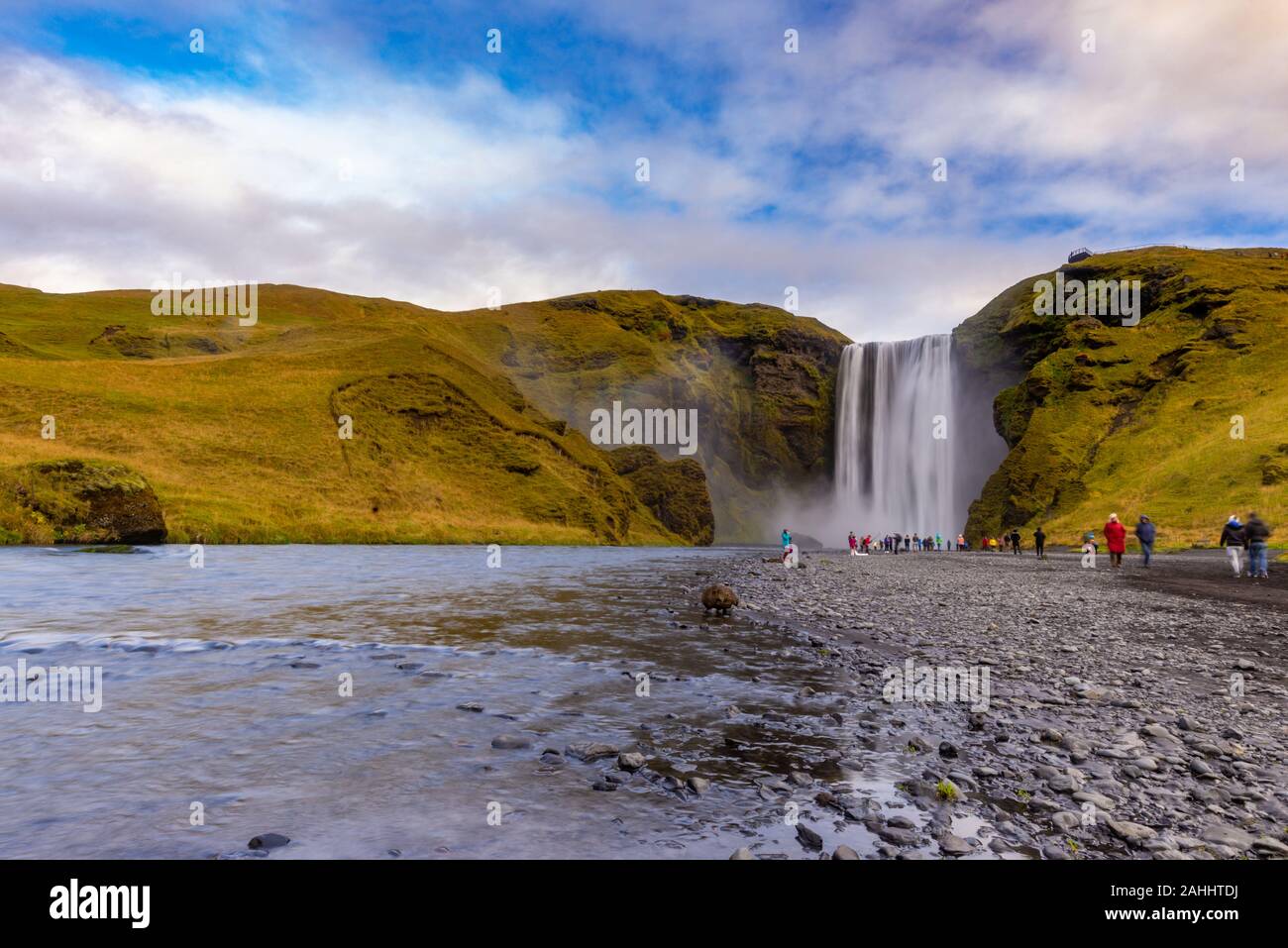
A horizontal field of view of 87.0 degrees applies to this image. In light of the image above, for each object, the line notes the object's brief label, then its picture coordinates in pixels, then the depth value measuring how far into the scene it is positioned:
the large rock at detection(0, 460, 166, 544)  40.91
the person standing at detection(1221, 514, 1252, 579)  30.69
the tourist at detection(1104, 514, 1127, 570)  39.97
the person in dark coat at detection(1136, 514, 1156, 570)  38.44
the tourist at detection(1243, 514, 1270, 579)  28.05
